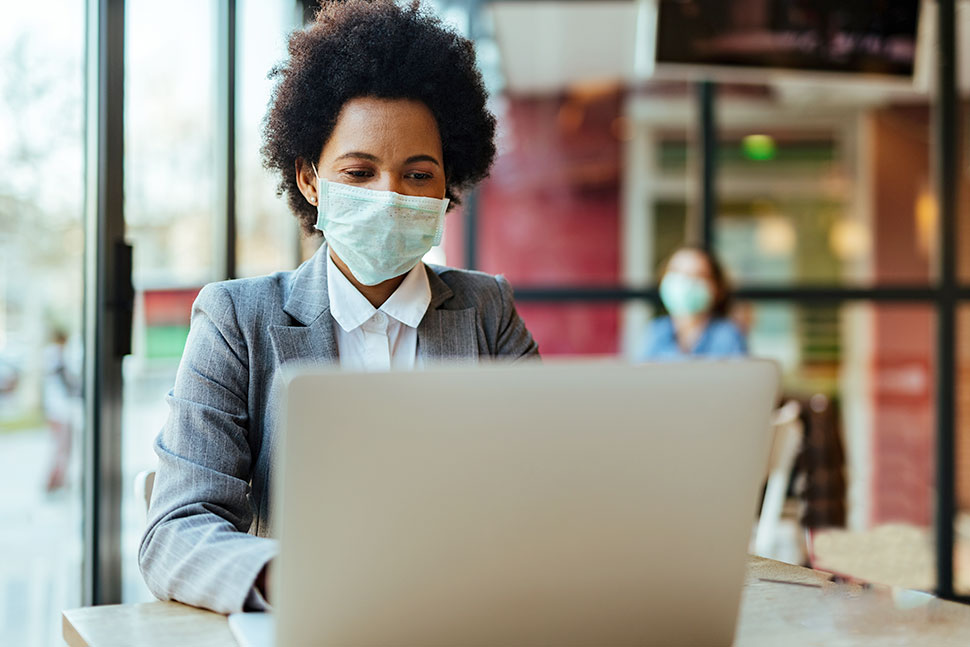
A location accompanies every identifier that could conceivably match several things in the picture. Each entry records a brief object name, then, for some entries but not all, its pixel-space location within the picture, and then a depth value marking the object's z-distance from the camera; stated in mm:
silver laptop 738
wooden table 995
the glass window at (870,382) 4902
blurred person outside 2051
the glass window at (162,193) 2250
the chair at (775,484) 2664
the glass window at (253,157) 2785
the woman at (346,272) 1230
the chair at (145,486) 1334
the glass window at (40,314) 1895
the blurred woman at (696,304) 3670
